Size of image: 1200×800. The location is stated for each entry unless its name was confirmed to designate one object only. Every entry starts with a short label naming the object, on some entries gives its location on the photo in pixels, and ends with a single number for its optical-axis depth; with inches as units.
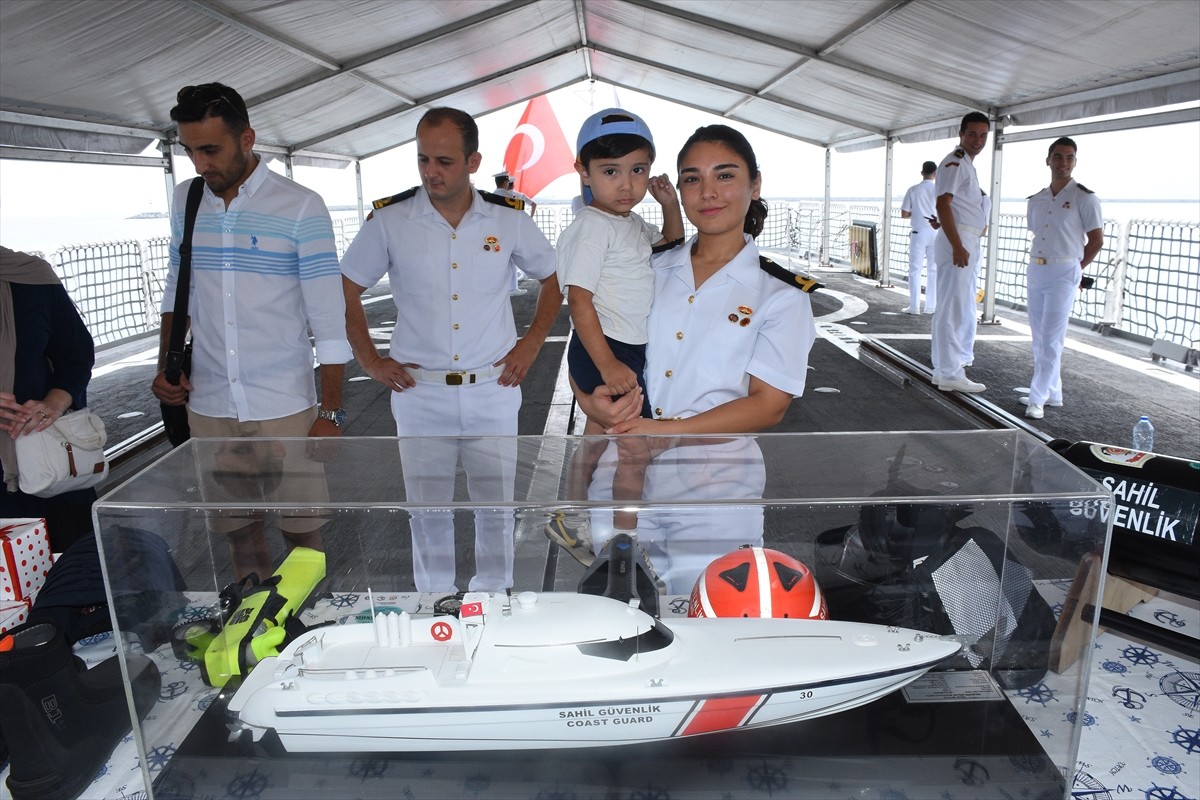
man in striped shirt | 100.5
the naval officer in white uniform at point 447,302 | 115.8
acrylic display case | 48.2
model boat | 44.9
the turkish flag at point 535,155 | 596.1
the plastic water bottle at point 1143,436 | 174.1
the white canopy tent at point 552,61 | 217.5
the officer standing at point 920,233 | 432.8
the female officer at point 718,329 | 74.7
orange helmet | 53.6
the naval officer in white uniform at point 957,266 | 256.8
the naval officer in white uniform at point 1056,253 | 231.5
